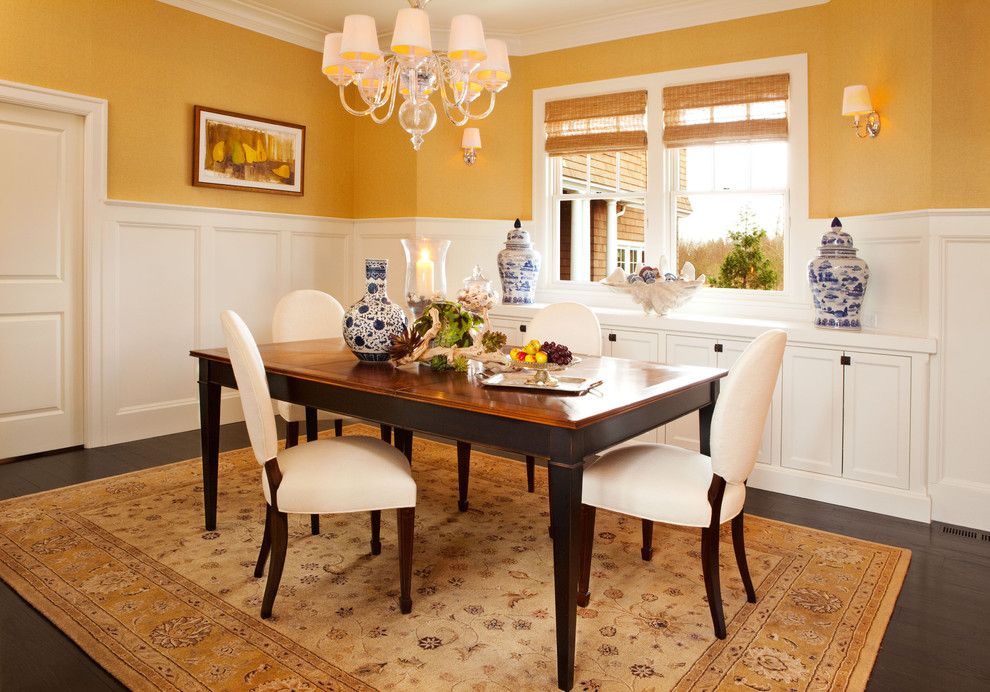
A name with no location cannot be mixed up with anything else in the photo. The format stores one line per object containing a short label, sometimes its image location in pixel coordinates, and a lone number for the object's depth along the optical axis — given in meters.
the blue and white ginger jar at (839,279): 3.57
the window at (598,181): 4.87
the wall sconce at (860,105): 3.59
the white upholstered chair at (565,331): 3.31
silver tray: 2.21
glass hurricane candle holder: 2.70
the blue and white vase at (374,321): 2.67
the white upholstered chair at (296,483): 2.26
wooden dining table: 1.89
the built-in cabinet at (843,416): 3.32
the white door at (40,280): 3.98
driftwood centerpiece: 2.56
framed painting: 4.75
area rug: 2.00
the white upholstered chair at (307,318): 3.56
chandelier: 2.58
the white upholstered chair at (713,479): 2.11
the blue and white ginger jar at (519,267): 4.86
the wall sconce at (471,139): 5.20
